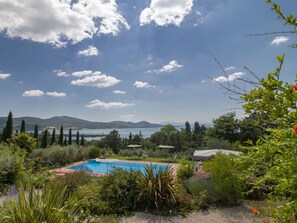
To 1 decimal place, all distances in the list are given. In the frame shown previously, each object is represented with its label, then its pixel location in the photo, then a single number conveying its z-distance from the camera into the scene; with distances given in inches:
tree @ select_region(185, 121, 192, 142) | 1087.1
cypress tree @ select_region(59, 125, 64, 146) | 1001.6
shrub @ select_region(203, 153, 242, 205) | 249.3
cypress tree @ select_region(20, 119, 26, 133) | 858.4
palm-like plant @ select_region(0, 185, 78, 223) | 104.8
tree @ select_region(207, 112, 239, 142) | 704.4
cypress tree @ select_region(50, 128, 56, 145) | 1014.9
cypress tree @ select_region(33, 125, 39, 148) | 906.1
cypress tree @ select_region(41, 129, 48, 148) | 897.0
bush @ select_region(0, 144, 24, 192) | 302.5
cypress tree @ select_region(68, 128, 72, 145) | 1040.7
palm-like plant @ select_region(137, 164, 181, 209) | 241.1
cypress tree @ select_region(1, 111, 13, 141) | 762.8
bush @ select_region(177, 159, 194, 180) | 348.5
